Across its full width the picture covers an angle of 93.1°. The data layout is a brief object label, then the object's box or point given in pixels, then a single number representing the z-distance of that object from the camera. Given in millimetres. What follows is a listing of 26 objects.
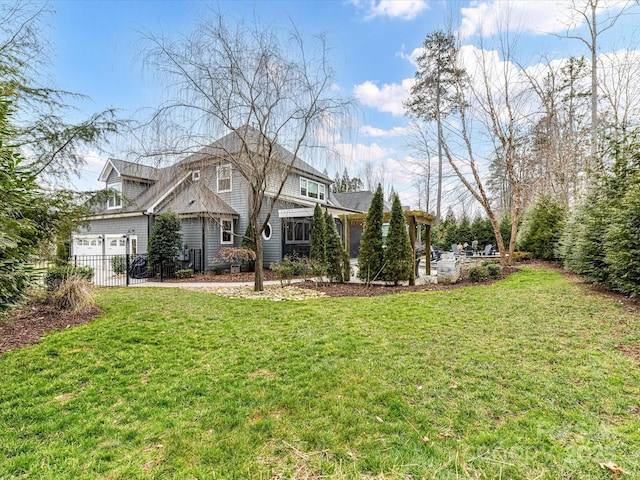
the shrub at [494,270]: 10031
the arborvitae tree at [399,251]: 9359
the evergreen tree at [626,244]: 5758
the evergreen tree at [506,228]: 18978
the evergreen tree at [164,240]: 12078
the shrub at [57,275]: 6191
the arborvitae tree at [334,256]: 10117
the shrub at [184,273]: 12310
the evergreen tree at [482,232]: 20812
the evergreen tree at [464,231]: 21562
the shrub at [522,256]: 14578
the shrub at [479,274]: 9648
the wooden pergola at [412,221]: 10310
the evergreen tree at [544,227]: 13438
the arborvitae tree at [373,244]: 9570
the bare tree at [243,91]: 7242
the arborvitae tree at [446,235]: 22234
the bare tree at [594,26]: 11555
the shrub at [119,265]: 13453
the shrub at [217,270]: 13109
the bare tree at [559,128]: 14547
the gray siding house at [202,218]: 13812
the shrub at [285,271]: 10038
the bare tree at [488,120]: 12555
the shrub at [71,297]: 5648
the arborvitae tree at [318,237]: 10991
